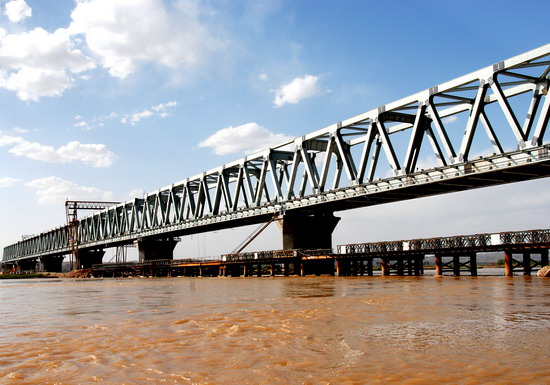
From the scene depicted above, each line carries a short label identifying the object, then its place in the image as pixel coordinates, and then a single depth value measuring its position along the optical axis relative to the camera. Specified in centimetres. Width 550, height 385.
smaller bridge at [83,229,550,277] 3578
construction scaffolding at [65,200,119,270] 14238
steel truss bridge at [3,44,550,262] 3642
